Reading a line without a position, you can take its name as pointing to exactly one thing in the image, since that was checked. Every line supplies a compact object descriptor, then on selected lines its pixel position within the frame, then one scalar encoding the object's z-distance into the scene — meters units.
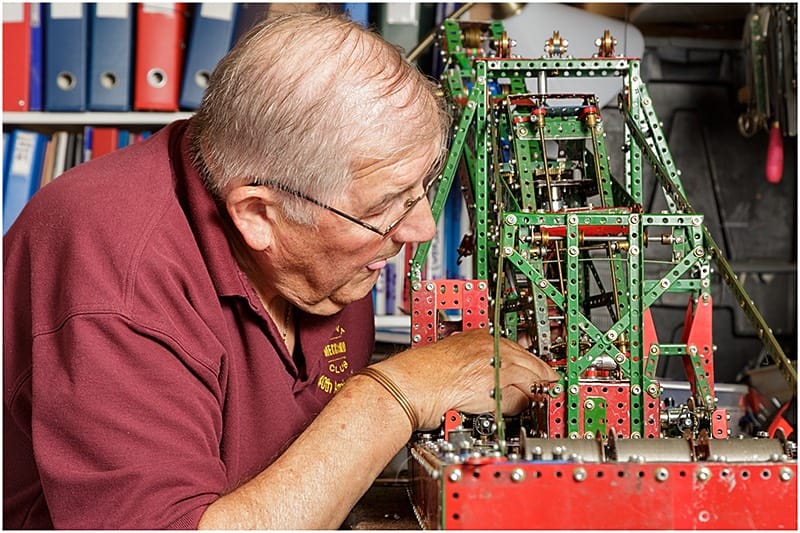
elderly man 1.05
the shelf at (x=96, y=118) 2.44
